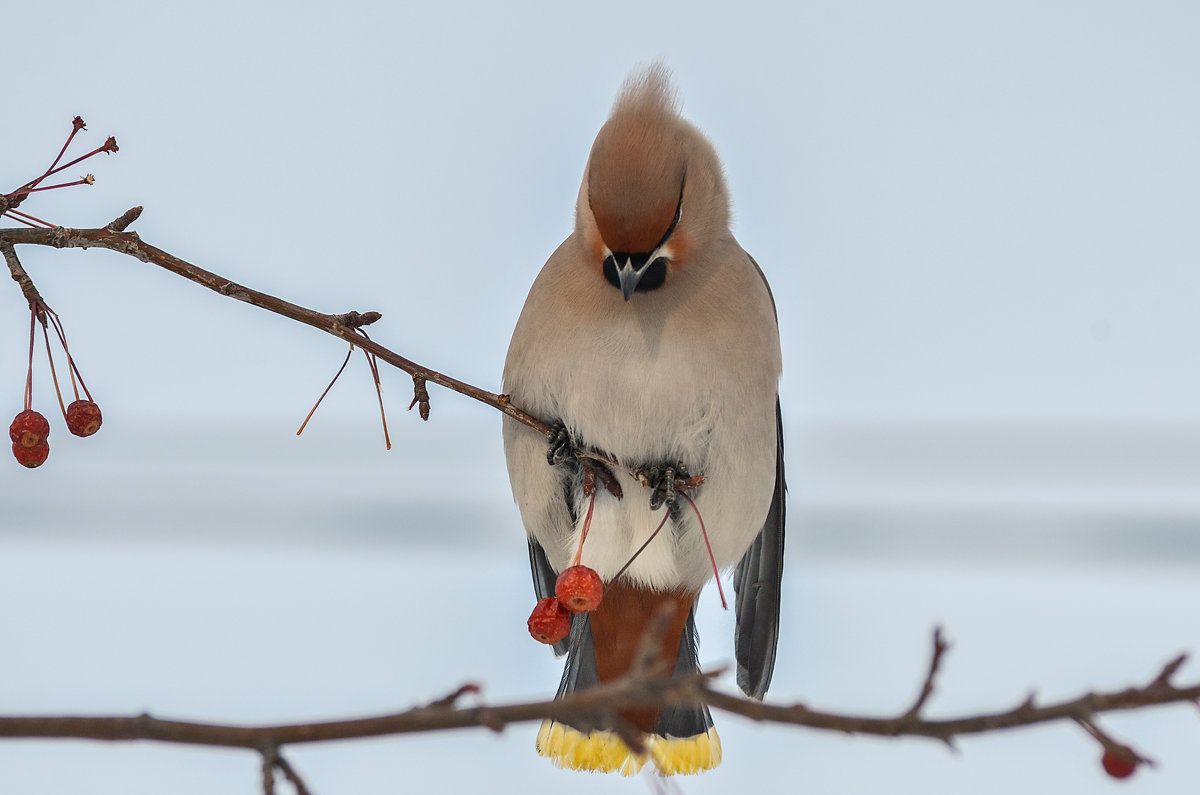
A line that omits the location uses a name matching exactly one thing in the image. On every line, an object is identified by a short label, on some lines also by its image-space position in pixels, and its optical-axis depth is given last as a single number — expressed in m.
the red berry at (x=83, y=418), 4.07
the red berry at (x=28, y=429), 4.11
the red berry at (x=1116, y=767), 2.75
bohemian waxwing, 5.77
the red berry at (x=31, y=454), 4.10
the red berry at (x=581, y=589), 4.86
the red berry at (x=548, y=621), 5.00
